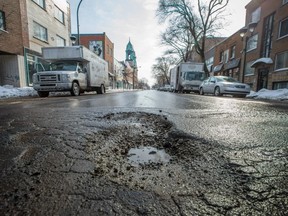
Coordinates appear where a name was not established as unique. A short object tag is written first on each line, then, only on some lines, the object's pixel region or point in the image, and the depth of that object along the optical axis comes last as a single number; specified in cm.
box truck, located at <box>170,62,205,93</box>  2086
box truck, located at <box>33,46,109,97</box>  1083
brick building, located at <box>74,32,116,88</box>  3812
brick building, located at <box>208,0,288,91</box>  1686
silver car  1377
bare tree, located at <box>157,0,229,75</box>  2497
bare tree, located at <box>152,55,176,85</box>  6478
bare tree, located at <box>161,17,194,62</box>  2908
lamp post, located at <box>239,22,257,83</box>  1700
